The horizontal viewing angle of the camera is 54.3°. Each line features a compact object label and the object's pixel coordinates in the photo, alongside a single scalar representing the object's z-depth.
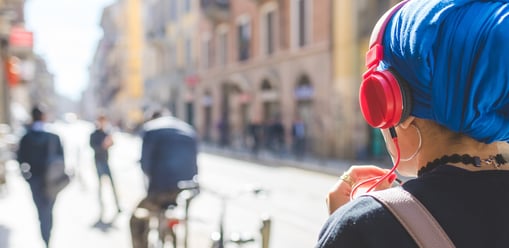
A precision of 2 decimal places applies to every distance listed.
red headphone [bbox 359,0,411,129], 1.07
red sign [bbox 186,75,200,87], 32.56
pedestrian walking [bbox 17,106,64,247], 4.98
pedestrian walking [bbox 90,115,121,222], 7.84
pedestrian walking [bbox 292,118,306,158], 19.28
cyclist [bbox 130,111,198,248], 4.65
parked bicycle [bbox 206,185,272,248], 3.42
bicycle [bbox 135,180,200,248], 4.62
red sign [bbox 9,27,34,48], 16.19
